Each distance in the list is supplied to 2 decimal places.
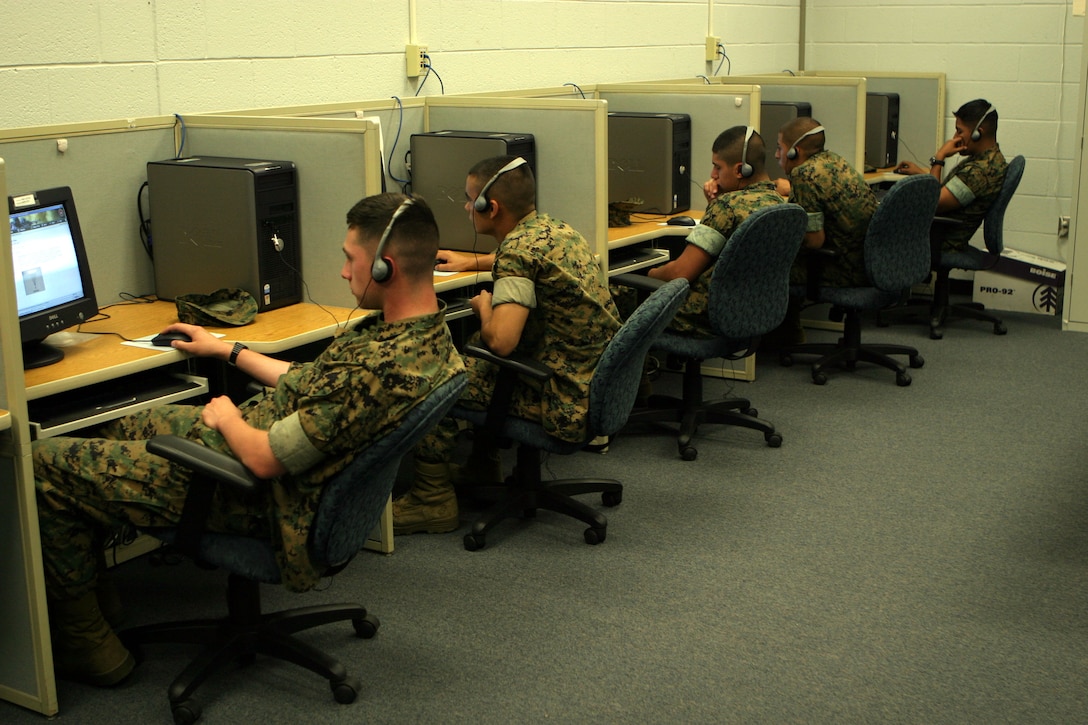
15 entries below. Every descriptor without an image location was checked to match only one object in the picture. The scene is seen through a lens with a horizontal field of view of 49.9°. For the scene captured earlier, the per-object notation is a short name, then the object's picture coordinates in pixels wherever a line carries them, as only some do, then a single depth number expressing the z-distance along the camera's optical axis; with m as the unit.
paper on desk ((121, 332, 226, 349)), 2.54
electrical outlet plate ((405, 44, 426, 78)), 3.93
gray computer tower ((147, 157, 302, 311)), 2.84
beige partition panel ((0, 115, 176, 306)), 2.73
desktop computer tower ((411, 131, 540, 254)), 3.53
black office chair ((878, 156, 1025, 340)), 4.98
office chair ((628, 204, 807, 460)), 3.48
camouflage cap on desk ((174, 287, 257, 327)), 2.71
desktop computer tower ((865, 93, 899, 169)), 5.64
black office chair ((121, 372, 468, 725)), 2.01
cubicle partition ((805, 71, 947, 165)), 5.84
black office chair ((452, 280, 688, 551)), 2.75
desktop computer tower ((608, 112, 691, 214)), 4.24
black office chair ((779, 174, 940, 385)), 4.20
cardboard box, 5.48
